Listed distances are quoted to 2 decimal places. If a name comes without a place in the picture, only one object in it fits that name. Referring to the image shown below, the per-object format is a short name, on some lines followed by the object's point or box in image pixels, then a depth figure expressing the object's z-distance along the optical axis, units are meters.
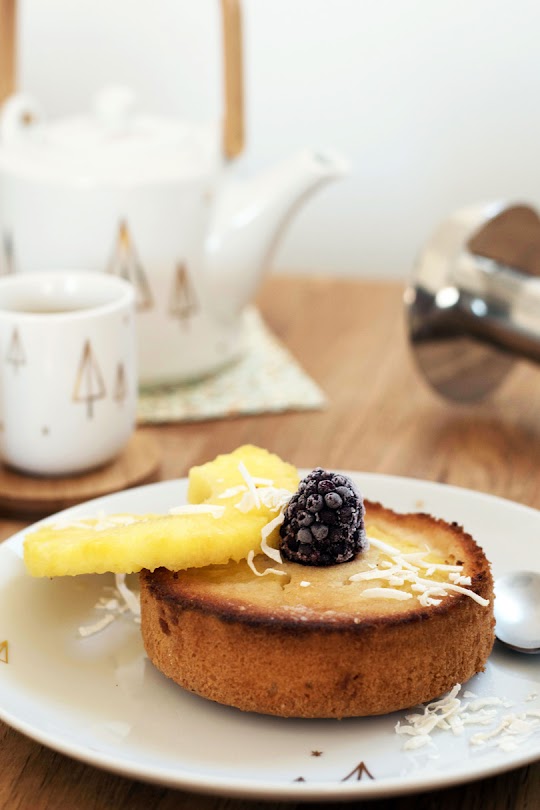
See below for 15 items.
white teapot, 0.65
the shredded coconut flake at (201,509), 0.43
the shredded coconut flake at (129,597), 0.46
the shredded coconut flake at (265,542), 0.43
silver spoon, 0.44
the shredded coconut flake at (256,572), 0.43
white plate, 0.37
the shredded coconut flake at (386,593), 0.41
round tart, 0.40
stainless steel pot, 0.64
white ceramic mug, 0.56
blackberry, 0.43
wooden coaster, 0.56
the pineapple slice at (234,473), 0.45
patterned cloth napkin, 0.66
